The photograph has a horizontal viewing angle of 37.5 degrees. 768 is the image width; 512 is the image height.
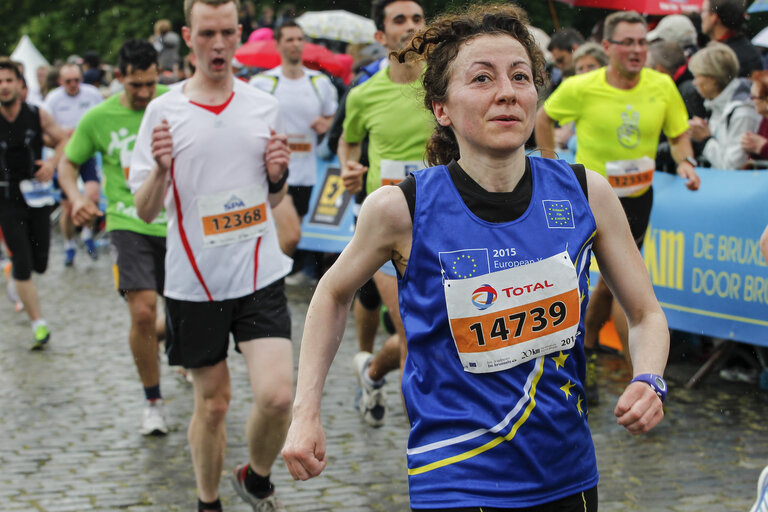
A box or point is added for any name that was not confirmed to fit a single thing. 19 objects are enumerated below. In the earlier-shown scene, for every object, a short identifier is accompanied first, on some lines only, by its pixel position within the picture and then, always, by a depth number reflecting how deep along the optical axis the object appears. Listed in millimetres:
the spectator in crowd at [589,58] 9109
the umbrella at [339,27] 16156
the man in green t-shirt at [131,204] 6812
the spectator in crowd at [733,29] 8836
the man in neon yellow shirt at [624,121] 6965
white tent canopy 25547
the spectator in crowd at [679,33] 10023
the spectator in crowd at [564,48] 10922
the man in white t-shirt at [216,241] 4934
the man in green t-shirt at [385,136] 6191
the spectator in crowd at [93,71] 20188
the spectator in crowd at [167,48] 17519
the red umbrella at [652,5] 10852
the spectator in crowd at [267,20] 19656
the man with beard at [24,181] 9625
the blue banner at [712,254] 7168
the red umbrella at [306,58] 13609
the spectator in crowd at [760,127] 6988
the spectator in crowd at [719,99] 7777
